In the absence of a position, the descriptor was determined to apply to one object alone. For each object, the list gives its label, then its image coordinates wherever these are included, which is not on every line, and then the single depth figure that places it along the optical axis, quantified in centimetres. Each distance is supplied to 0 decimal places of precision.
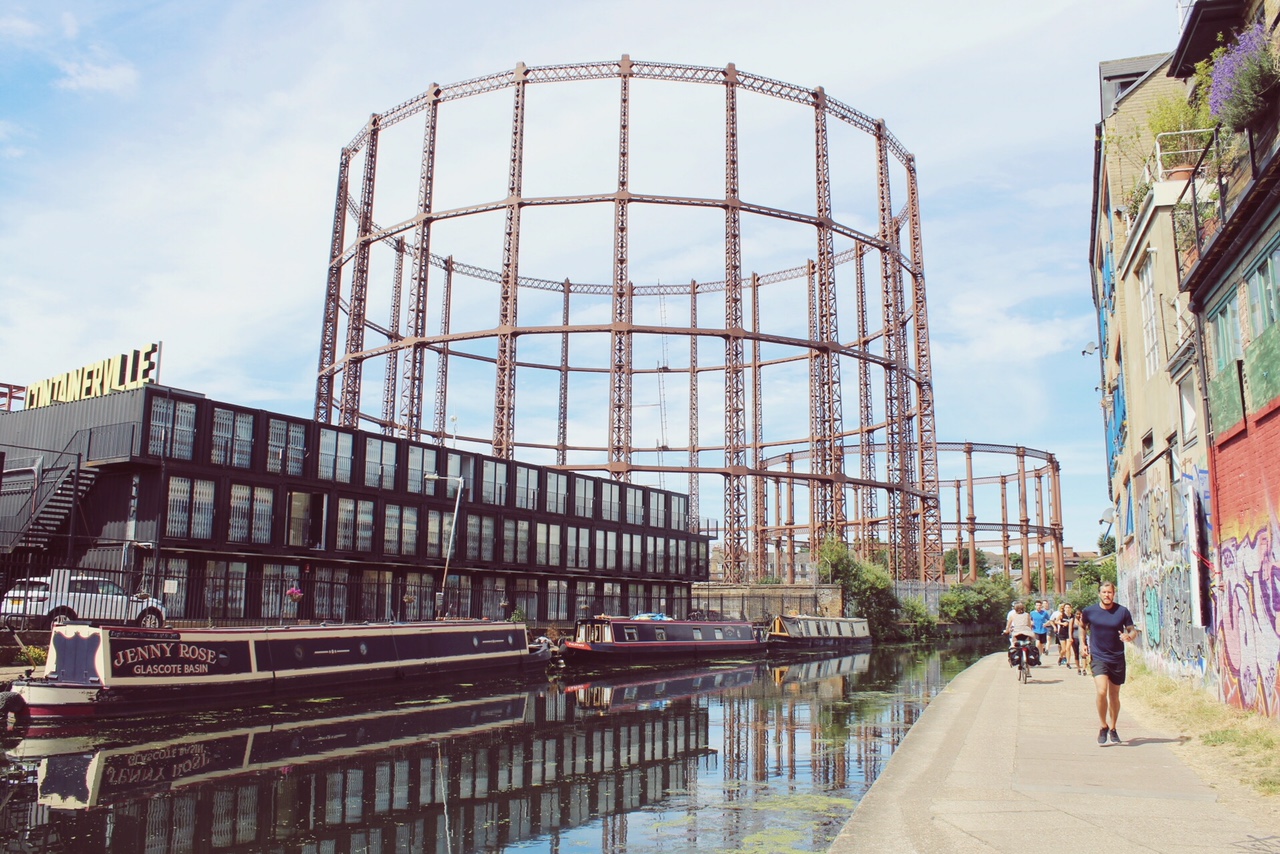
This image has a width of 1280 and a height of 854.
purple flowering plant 1041
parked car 1959
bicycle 1806
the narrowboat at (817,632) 3994
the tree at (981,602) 5709
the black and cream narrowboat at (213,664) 1591
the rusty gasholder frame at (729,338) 4500
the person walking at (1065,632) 2258
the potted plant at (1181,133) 1448
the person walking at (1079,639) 2033
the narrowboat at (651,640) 3142
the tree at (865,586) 4981
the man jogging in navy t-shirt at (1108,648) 940
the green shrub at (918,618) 5303
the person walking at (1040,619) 2339
